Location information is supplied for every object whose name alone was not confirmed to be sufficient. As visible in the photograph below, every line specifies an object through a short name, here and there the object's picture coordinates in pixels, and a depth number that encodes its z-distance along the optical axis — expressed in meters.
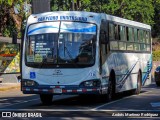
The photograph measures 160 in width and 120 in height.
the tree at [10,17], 36.43
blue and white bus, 16.69
